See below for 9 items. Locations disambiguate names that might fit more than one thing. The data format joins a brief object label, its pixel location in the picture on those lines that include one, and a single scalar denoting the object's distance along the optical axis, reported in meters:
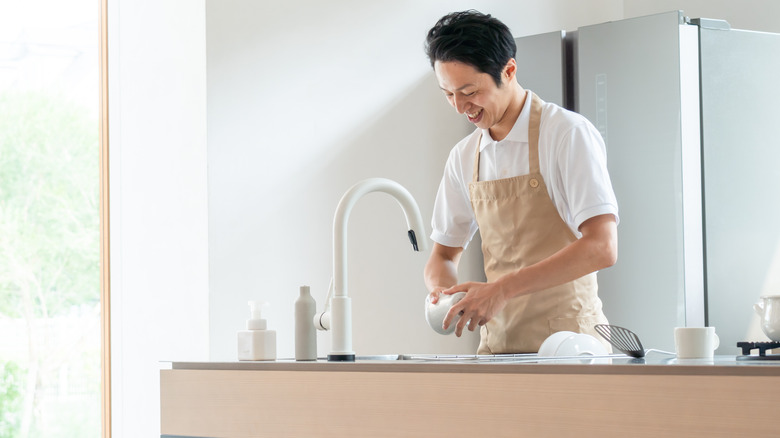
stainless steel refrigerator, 5.97
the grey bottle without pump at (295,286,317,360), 4.41
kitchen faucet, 4.37
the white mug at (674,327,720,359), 4.02
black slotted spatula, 4.09
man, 4.61
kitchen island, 3.68
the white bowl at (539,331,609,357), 4.24
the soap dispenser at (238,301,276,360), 4.41
